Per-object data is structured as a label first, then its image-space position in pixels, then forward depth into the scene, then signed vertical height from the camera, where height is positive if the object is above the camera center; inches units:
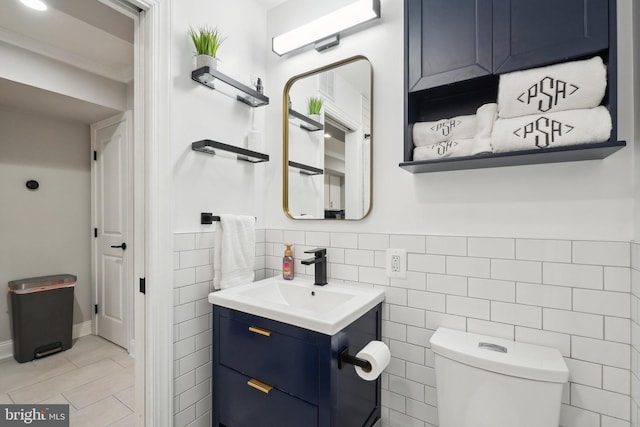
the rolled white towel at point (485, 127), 44.4 +13.2
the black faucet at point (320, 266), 61.4 -11.7
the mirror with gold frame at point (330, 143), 61.2 +15.6
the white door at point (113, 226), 107.7 -5.9
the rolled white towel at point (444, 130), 48.5 +13.9
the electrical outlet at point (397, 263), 55.5 -10.0
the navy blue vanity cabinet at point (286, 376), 41.3 -25.9
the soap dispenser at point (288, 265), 67.2 -12.4
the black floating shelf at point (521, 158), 36.7 +7.8
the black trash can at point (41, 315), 97.3 -36.1
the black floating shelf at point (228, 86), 55.5 +26.2
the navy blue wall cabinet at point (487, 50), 36.6 +22.8
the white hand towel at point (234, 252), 58.6 -8.4
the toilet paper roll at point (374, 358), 41.3 -21.3
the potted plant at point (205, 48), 55.7 +31.8
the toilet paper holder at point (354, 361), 41.9 -21.6
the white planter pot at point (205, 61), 55.7 +28.8
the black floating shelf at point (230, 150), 55.9 +12.7
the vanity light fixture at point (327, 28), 58.1 +39.8
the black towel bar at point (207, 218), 58.7 -1.4
